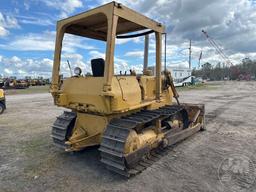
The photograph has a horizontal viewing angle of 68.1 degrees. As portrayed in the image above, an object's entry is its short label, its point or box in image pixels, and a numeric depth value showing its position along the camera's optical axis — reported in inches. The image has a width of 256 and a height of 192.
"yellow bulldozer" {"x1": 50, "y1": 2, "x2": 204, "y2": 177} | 126.8
